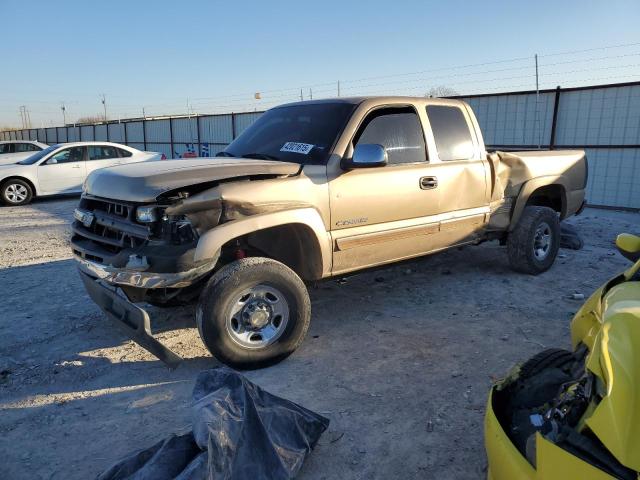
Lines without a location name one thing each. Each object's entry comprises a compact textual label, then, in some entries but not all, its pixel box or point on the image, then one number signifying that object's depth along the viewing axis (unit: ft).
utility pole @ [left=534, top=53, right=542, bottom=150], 37.99
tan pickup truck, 11.52
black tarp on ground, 7.49
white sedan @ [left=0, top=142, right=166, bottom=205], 40.68
